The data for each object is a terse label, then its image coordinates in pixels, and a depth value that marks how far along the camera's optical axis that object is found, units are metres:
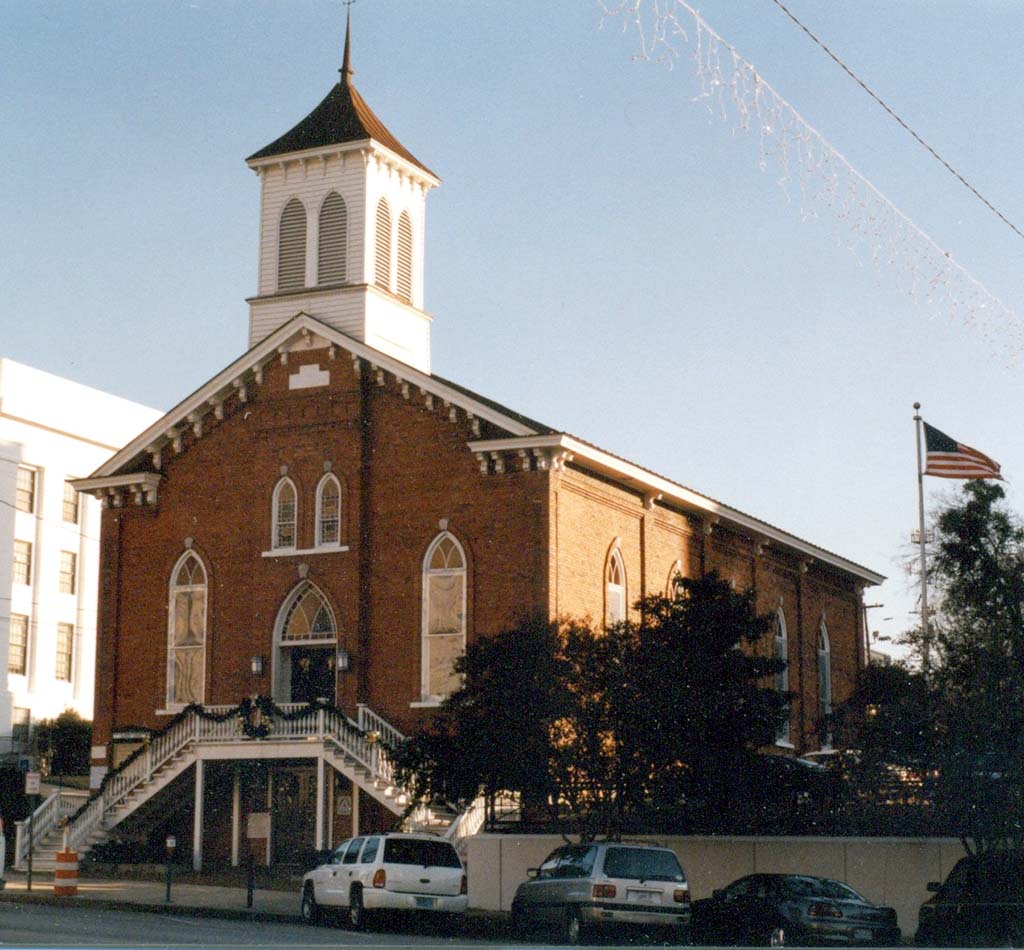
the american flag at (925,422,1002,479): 45.94
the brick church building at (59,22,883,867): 41.75
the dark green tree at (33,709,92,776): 68.38
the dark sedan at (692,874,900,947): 25.53
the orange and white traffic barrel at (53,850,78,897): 33.34
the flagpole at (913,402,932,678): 50.41
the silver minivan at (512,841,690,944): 26.42
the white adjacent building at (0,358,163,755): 71.38
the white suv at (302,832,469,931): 29.16
